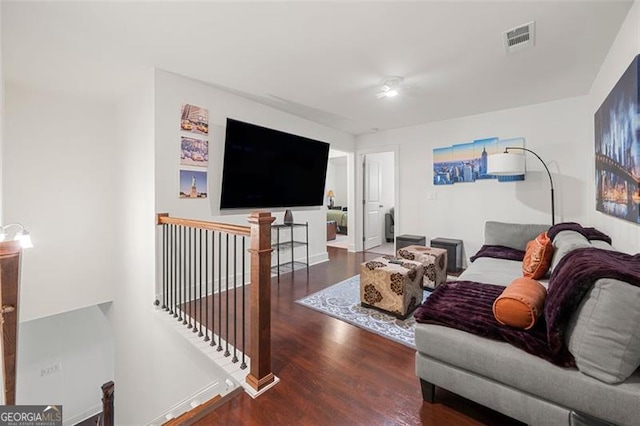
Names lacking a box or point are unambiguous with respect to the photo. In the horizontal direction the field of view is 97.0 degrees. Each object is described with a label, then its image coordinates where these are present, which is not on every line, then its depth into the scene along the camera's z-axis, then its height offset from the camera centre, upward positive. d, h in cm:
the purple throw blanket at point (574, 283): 119 -31
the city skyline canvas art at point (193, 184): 315 +35
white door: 604 +20
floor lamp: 347 +62
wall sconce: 218 -18
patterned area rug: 246 -100
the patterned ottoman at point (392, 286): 267 -71
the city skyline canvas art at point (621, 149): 181 +50
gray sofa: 112 -72
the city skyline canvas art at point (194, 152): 313 +71
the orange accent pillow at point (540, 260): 237 -39
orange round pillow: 142 -47
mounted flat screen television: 347 +64
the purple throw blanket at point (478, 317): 132 -58
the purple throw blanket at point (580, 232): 254 -17
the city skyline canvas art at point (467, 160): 422 +87
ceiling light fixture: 304 +144
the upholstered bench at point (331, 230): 740 -42
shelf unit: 423 -46
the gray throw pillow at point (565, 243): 203 -22
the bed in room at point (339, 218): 827 -11
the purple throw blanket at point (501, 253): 319 -45
